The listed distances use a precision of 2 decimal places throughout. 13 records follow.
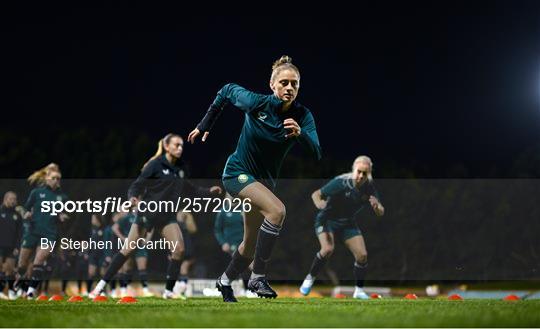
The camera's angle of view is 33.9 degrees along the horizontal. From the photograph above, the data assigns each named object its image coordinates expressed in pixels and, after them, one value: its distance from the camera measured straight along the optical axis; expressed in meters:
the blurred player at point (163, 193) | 15.02
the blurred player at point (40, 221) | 18.09
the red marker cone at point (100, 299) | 14.91
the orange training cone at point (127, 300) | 13.53
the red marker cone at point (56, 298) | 16.34
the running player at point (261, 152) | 11.73
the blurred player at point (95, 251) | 24.06
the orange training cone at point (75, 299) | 14.89
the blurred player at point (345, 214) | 17.67
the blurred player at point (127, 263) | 19.86
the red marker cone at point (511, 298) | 15.23
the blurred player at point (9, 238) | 20.84
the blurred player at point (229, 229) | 20.67
